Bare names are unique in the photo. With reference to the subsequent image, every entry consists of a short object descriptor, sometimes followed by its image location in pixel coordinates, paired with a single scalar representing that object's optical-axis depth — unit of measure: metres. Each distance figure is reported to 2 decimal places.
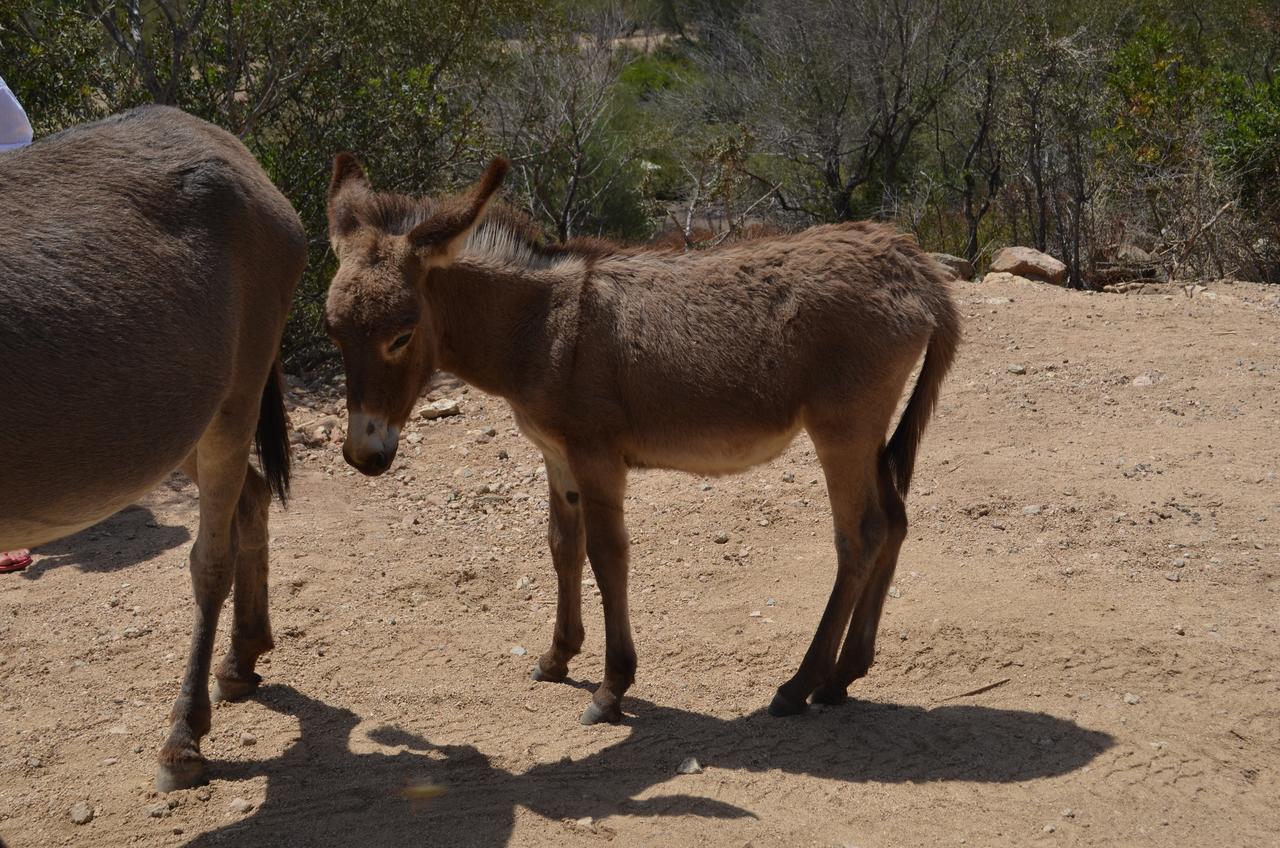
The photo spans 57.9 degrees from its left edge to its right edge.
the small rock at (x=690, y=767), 4.46
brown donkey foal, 4.71
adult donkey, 3.62
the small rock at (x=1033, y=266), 12.46
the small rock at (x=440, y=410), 8.59
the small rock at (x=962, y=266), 11.63
